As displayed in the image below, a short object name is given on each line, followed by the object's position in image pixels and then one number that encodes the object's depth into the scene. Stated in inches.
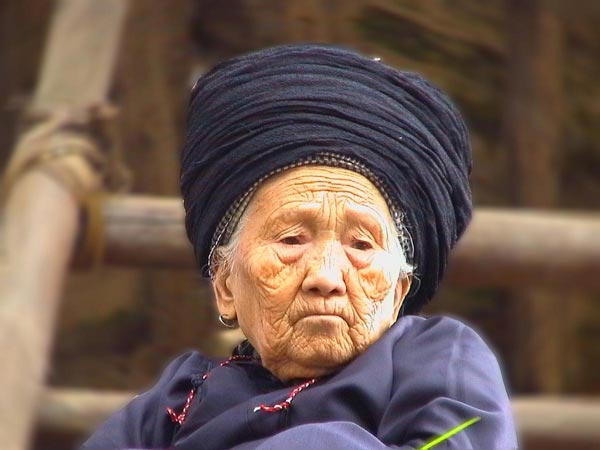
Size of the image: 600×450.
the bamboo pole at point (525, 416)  320.3
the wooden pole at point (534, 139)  379.8
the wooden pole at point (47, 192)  248.0
